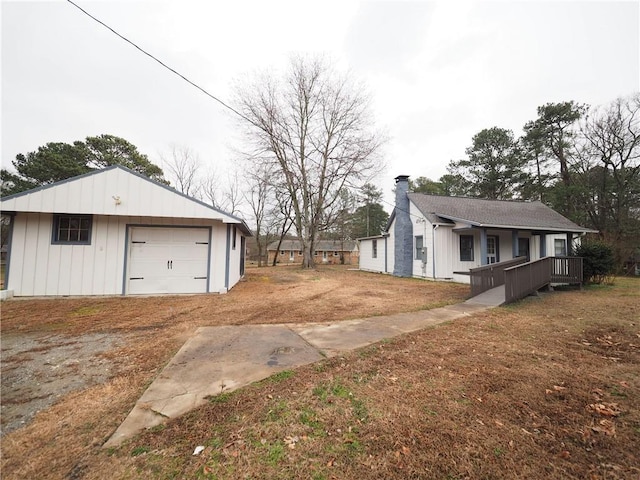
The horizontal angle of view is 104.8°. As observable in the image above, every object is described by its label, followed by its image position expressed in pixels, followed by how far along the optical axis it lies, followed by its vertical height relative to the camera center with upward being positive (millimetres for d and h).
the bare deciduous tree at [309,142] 18016 +8122
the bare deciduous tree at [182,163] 23062 +8204
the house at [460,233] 12914 +1254
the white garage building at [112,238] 7336 +286
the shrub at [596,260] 10359 -117
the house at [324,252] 39406 -143
